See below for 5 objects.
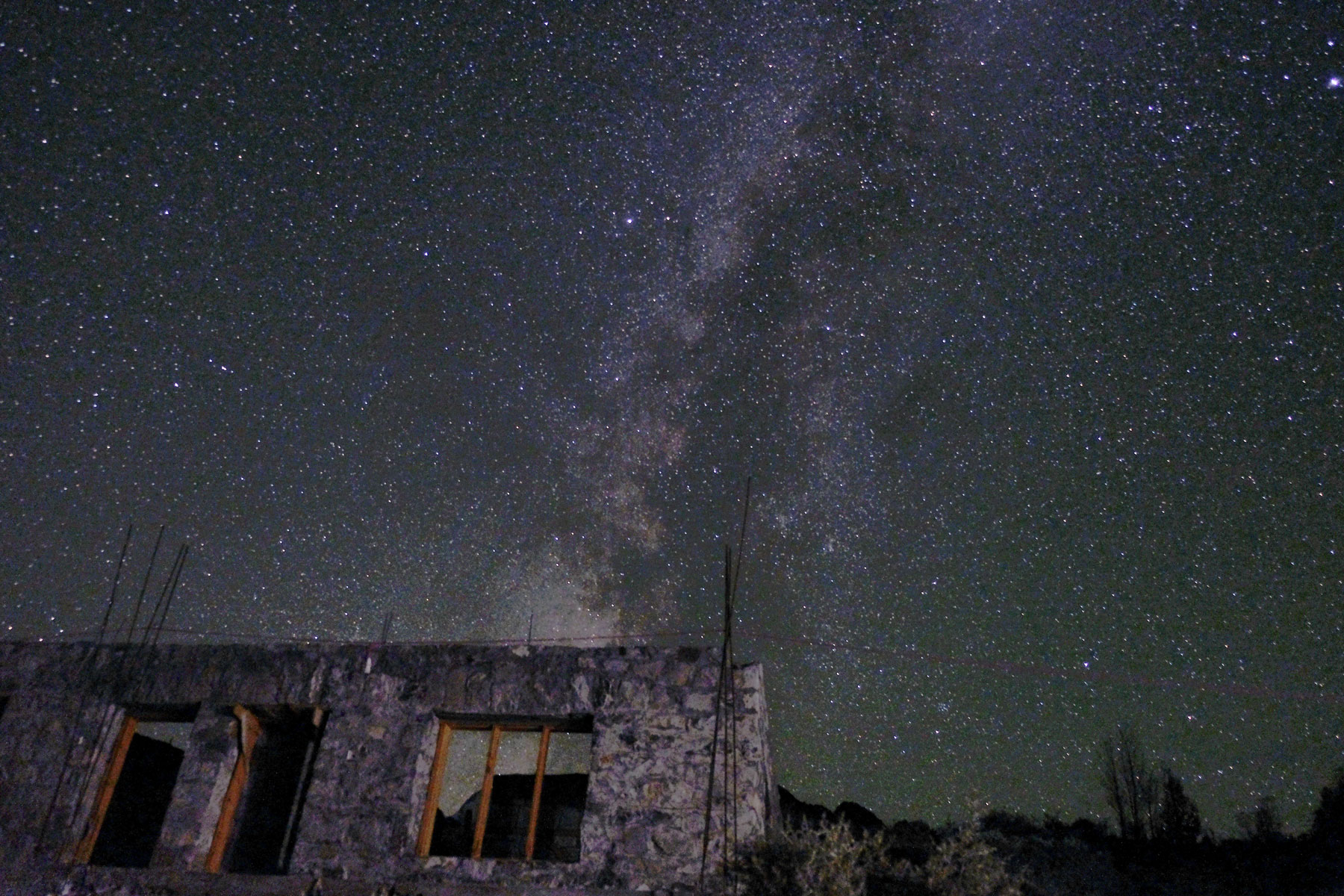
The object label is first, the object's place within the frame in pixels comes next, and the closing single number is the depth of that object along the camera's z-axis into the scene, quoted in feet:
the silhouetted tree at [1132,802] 68.69
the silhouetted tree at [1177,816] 66.59
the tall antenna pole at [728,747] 26.84
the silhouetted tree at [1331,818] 53.83
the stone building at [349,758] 28.25
